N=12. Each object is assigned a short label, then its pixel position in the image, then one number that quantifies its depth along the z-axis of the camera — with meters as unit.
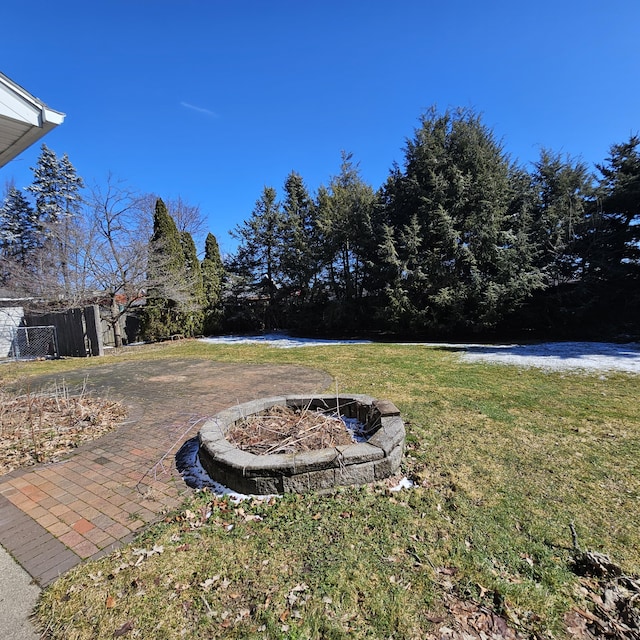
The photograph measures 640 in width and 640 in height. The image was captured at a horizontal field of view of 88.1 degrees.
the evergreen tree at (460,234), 11.57
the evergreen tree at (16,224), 22.15
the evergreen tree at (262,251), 18.25
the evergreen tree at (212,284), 16.88
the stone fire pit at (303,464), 2.55
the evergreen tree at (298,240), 16.53
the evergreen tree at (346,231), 14.84
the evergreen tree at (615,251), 11.12
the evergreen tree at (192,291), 15.27
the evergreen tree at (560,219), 11.81
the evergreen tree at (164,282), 13.39
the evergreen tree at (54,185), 23.30
